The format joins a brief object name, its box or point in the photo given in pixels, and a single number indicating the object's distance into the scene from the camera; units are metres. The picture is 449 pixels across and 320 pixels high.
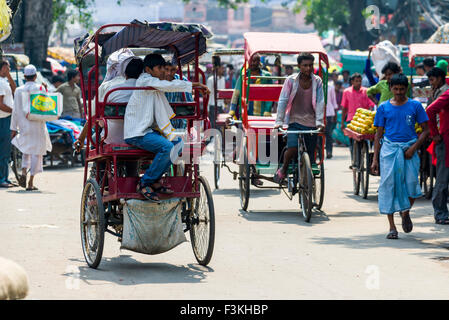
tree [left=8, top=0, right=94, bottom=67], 27.95
